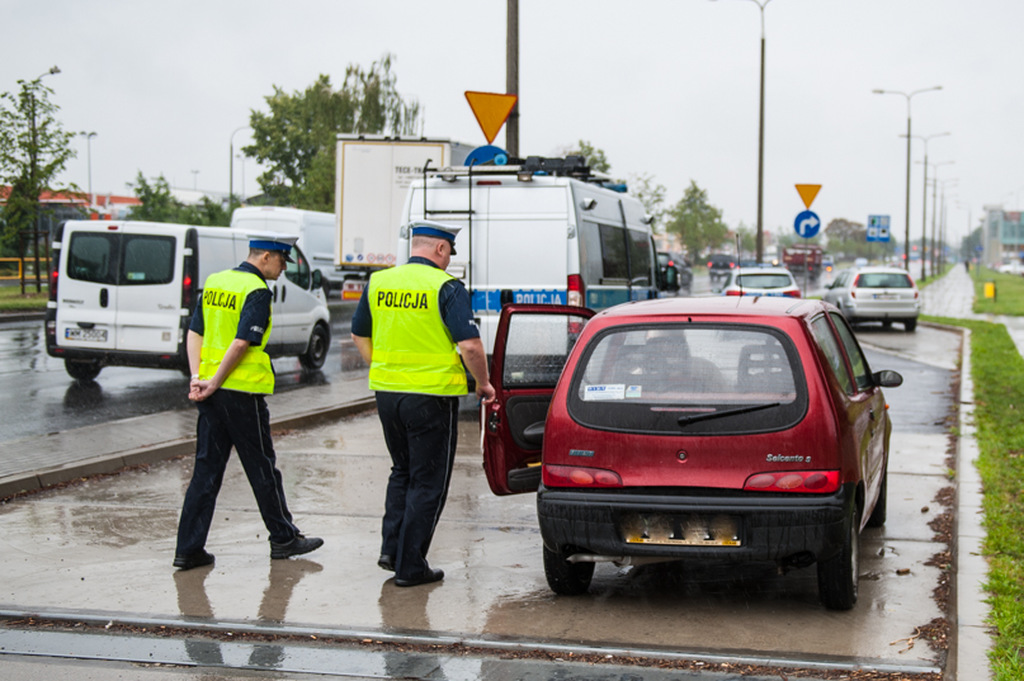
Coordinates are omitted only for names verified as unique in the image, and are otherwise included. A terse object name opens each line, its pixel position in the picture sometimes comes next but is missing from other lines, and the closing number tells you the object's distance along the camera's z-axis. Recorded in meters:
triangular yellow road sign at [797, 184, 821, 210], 24.03
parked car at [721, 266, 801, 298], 24.83
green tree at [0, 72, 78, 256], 29.58
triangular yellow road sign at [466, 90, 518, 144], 13.06
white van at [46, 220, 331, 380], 13.73
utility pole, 16.56
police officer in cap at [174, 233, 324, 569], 6.20
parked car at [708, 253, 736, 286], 65.06
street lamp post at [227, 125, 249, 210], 56.95
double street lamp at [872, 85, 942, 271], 58.03
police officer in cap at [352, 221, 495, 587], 5.87
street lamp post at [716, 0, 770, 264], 30.55
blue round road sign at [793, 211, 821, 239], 24.95
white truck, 19.45
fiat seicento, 5.18
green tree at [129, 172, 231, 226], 45.69
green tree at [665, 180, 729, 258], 81.06
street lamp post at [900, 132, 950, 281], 77.54
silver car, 27.02
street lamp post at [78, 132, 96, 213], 84.46
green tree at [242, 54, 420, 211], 52.25
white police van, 12.09
